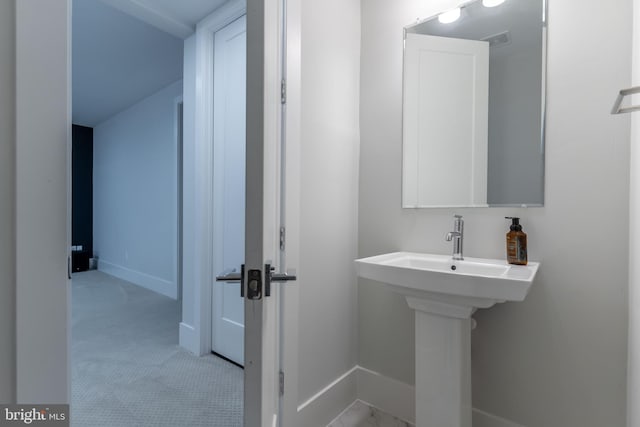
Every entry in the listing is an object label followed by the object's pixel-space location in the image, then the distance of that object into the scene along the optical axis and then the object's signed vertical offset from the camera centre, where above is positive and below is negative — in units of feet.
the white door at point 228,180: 6.57 +0.66
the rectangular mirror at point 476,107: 4.14 +1.63
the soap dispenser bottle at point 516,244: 3.87 -0.46
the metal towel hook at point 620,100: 2.30 +0.94
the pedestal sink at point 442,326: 3.45 -1.53
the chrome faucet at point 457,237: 4.35 -0.41
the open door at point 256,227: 2.14 -0.14
